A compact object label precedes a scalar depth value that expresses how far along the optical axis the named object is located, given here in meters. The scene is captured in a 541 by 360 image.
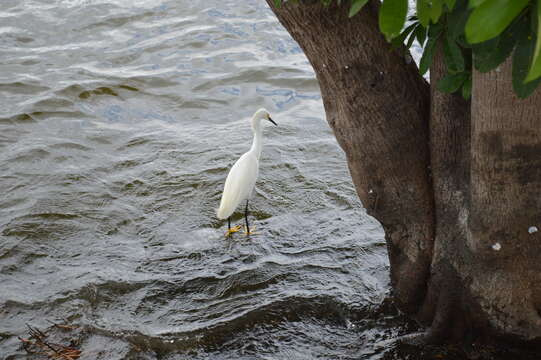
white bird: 10.30
